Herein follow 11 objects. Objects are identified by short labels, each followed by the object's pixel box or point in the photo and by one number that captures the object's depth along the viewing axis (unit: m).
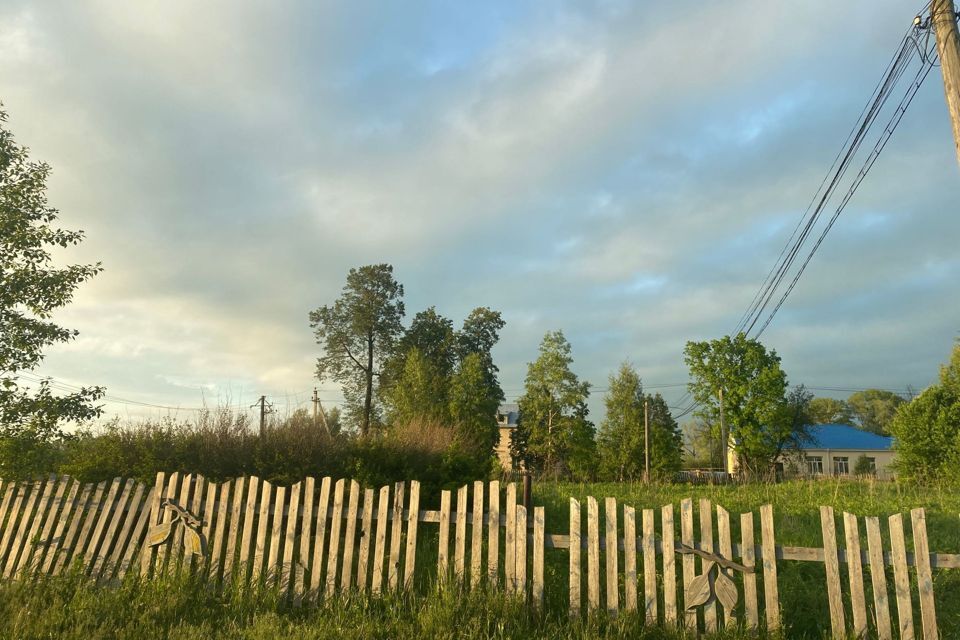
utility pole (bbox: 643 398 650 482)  33.12
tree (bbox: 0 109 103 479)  9.52
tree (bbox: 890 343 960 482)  25.22
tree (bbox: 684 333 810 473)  40.25
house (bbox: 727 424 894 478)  61.53
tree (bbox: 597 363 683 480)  35.53
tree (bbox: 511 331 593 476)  39.94
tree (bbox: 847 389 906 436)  91.12
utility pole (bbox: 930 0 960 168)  6.65
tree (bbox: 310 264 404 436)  46.09
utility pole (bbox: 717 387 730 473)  41.50
